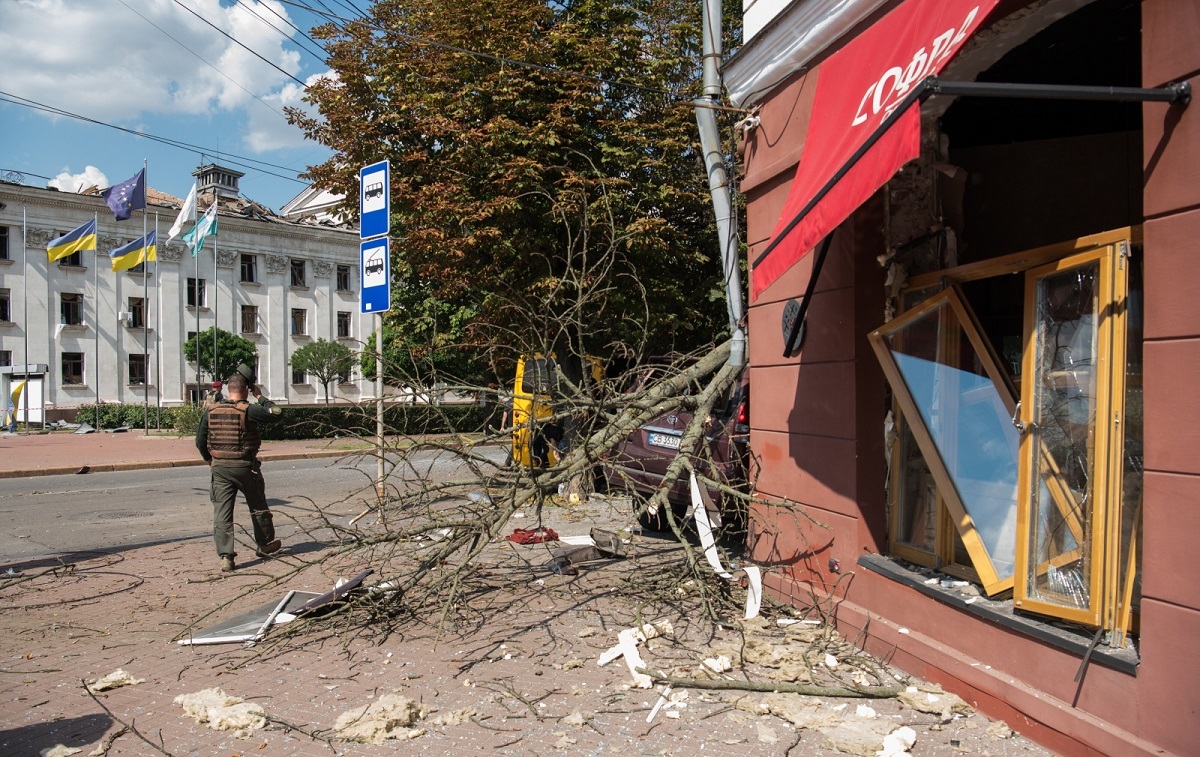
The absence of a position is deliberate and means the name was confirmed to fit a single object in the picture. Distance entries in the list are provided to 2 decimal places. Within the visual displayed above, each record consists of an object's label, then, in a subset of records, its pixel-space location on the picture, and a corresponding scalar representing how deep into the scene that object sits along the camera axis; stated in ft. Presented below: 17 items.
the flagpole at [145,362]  132.67
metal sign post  28.86
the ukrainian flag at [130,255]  99.55
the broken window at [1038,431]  11.35
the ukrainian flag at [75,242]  97.35
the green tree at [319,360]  138.92
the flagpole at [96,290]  137.49
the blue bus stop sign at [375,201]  29.32
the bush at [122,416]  119.14
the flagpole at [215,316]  121.33
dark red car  22.02
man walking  24.27
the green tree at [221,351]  132.77
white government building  131.44
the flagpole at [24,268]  130.67
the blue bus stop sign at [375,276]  28.76
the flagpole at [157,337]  142.20
